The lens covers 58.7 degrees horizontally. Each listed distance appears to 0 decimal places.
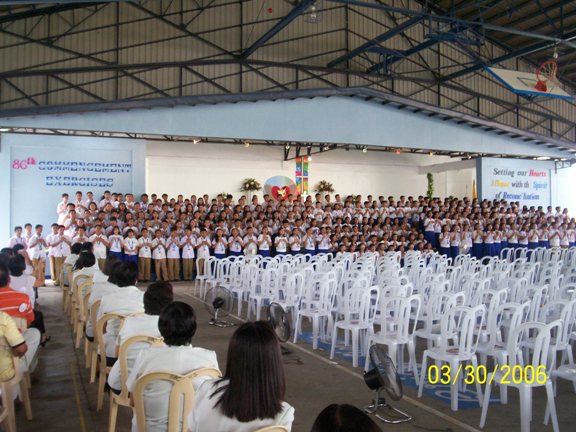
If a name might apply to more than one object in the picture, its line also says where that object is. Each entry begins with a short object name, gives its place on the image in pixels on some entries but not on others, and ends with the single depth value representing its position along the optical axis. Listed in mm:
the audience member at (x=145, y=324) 3393
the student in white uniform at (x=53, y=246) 11969
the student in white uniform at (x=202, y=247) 12648
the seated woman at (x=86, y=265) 6332
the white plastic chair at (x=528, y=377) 3596
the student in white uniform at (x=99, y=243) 11930
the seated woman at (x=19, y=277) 5235
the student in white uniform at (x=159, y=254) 12641
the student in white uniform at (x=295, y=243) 13766
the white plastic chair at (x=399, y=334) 4914
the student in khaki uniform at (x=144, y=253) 12531
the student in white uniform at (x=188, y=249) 12859
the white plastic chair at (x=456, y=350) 4266
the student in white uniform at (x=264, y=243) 13328
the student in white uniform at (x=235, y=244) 13086
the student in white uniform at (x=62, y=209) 13086
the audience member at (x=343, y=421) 1256
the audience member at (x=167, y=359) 2625
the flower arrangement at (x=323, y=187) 21109
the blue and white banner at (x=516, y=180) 20094
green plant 22586
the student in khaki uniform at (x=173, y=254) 12773
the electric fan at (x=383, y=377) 3629
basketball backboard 13578
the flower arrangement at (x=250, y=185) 19781
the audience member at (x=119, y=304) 4129
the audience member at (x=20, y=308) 4066
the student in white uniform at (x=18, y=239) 11477
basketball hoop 14477
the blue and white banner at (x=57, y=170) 13867
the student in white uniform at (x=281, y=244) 13513
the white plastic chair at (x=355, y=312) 5543
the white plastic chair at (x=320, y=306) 6332
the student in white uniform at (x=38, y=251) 11547
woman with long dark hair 1906
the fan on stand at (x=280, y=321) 5484
